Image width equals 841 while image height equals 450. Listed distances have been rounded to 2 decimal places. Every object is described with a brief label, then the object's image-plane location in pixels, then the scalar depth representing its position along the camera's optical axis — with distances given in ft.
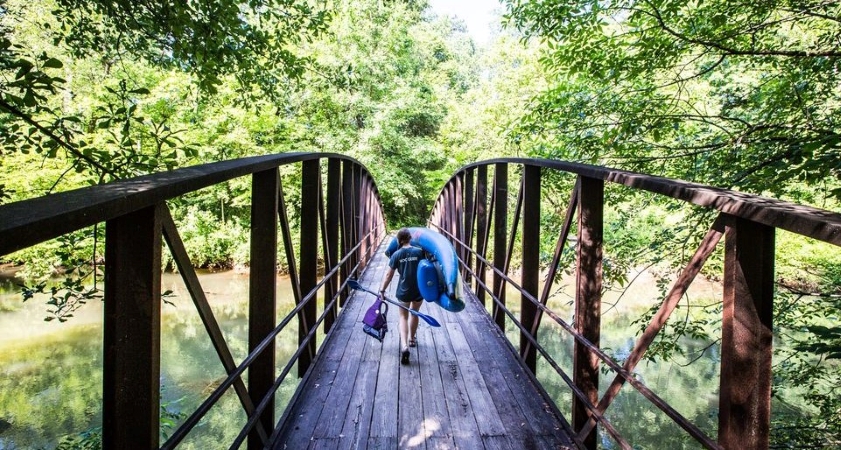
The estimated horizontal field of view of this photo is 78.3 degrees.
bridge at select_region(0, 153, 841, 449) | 4.38
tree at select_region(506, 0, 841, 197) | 13.25
